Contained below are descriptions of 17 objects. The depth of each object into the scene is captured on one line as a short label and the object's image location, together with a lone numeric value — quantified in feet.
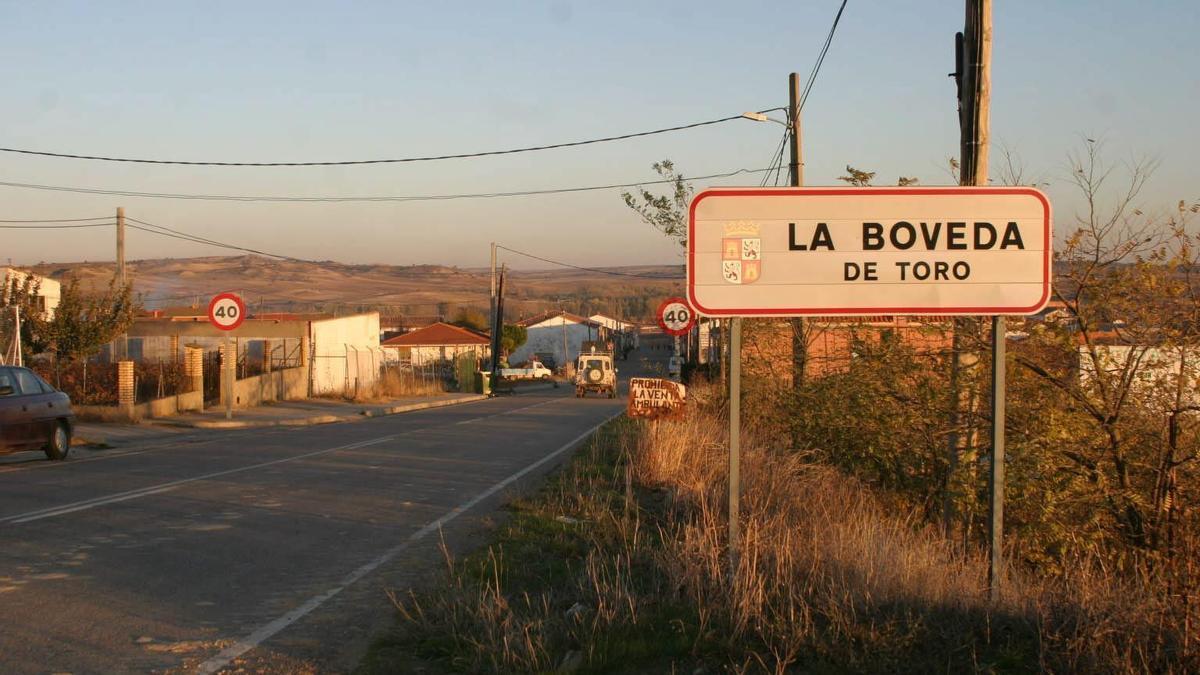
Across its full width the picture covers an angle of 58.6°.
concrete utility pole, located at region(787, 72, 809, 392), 67.92
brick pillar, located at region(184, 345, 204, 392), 93.35
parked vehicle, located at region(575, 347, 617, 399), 152.92
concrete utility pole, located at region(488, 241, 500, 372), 179.81
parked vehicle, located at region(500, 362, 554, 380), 235.13
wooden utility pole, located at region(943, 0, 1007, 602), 27.30
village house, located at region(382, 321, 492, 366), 263.90
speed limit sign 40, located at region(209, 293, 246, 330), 81.20
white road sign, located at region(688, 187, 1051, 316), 20.44
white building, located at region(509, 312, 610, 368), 392.27
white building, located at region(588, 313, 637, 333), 405.59
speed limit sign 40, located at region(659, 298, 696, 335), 73.26
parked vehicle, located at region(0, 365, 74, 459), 48.34
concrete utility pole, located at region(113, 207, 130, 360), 98.95
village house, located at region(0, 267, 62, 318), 86.33
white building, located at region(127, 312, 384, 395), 127.34
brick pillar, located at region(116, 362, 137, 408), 80.79
